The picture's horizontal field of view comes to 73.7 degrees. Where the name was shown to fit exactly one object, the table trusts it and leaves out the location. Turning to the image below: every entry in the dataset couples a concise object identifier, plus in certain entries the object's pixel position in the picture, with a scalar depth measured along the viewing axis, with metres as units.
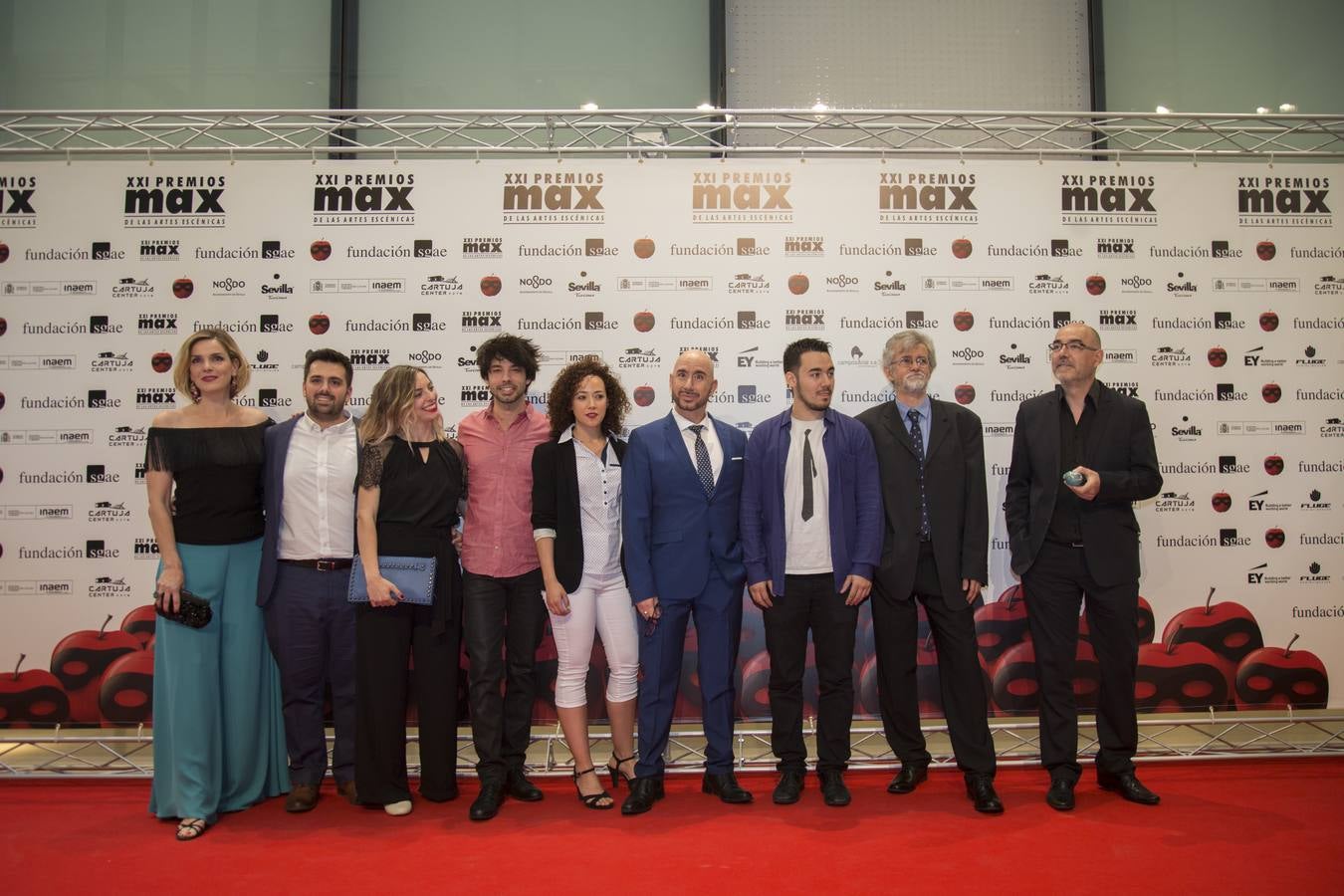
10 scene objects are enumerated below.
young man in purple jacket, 3.75
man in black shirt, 3.82
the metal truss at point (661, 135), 4.56
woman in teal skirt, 3.61
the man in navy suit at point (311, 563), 3.73
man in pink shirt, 3.76
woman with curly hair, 3.67
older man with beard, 3.77
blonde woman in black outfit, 3.66
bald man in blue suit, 3.70
